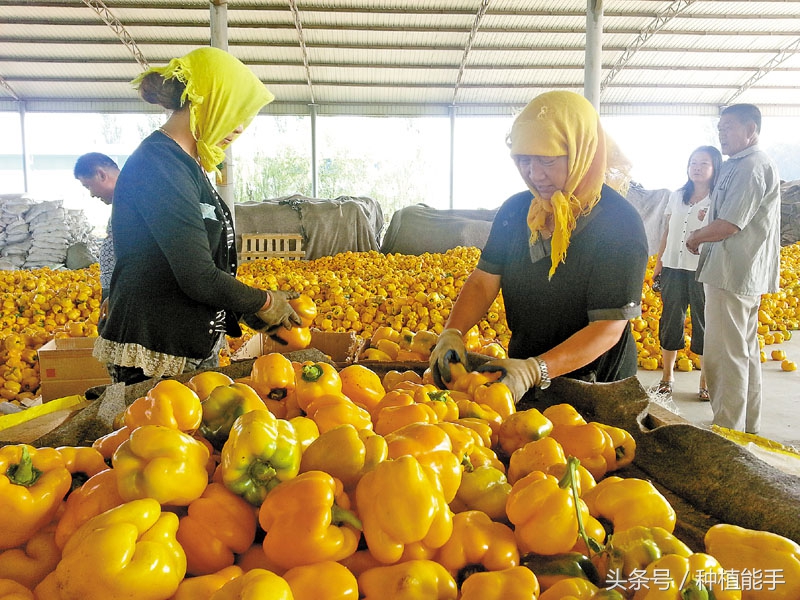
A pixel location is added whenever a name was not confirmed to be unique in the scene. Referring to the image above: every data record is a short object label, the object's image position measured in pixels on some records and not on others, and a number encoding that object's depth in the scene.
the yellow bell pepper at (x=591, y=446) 1.50
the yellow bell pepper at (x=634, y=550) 0.95
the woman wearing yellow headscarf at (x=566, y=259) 2.16
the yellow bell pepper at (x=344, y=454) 1.11
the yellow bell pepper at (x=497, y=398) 1.76
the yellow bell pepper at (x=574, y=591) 0.88
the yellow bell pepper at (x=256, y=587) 0.81
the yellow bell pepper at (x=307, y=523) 0.95
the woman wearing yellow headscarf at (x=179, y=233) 2.13
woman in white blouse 5.42
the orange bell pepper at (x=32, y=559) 1.02
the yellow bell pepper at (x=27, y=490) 1.04
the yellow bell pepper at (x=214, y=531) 1.01
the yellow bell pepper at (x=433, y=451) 1.15
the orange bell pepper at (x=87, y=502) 1.05
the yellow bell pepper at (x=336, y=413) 1.36
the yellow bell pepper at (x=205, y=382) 1.53
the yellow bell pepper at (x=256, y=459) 1.06
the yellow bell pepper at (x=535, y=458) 1.33
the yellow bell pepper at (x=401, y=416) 1.44
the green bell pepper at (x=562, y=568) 0.99
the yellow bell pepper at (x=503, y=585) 0.92
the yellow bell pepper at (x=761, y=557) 0.93
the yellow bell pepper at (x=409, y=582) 0.94
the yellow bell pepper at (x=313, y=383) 1.57
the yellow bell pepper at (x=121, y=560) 0.86
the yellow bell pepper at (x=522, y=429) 1.54
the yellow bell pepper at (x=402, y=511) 0.97
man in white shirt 4.26
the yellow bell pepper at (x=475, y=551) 1.05
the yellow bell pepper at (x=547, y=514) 1.04
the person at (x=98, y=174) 4.14
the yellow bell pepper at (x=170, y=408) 1.29
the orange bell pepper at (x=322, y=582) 0.91
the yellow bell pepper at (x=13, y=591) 0.92
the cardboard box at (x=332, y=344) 3.30
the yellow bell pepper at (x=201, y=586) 0.92
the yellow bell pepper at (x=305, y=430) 1.23
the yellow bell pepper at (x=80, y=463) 1.25
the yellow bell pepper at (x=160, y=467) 1.02
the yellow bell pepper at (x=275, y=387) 1.67
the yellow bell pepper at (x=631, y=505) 1.14
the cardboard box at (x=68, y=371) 3.40
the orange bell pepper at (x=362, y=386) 1.74
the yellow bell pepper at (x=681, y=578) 0.86
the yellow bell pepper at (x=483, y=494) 1.21
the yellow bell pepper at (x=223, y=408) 1.34
